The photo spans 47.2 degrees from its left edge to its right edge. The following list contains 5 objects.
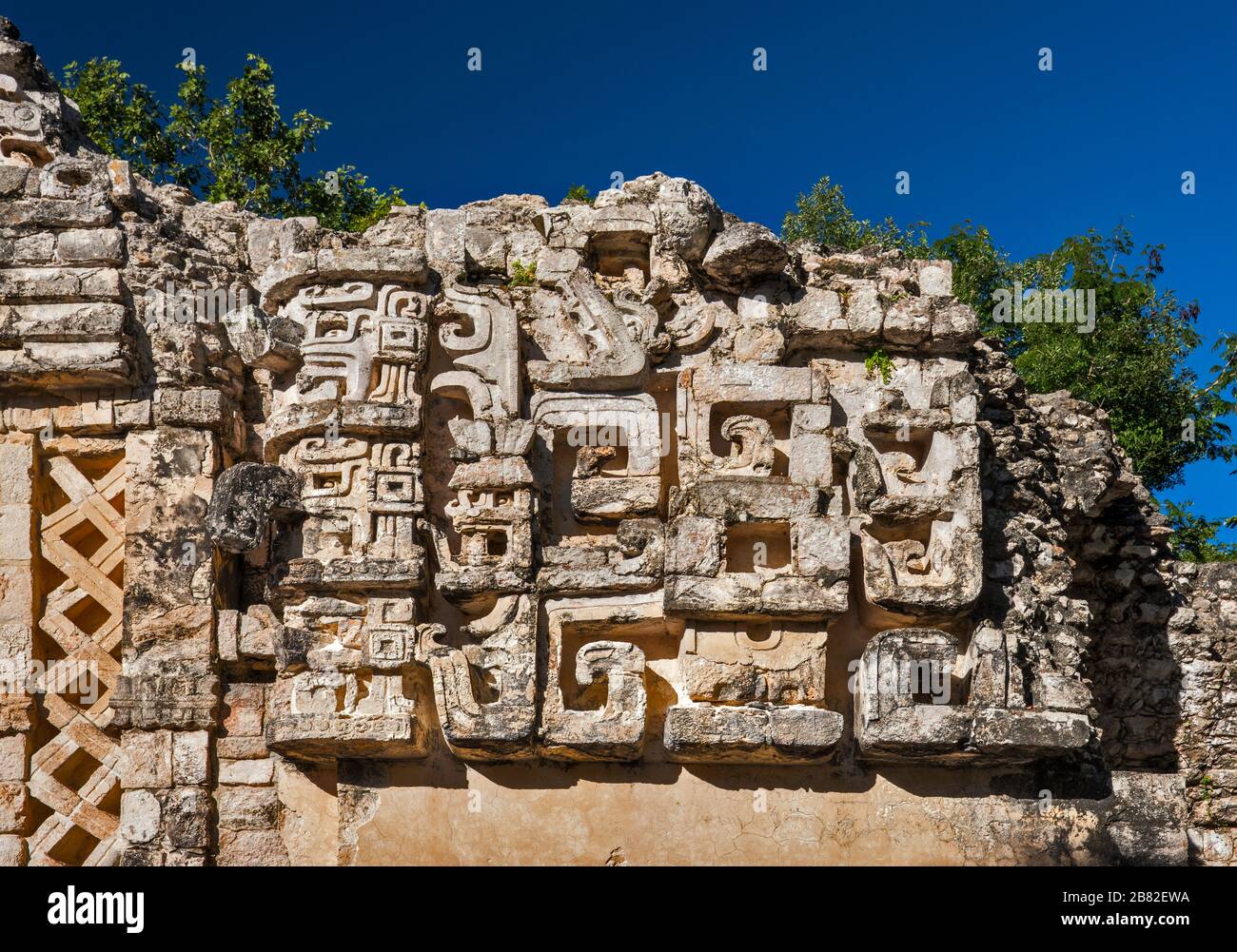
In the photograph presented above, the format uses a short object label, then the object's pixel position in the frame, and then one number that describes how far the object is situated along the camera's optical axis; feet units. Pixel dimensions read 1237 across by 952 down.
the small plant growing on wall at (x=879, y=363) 24.57
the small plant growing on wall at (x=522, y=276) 25.13
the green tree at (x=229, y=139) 43.91
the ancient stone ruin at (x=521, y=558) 22.40
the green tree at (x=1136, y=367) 40.50
